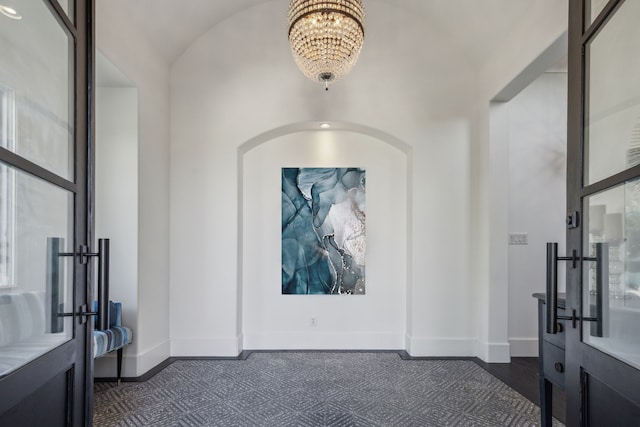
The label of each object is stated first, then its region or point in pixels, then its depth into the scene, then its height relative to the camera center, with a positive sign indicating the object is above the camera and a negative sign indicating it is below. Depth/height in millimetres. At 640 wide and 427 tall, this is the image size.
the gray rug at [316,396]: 2459 -1419
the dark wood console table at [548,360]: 1916 -810
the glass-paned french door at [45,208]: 1108 +16
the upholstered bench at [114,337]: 2686 -974
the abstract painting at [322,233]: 4016 -210
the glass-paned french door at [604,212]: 1184 +15
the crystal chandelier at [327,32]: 2273 +1188
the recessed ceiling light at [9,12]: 1094 +627
